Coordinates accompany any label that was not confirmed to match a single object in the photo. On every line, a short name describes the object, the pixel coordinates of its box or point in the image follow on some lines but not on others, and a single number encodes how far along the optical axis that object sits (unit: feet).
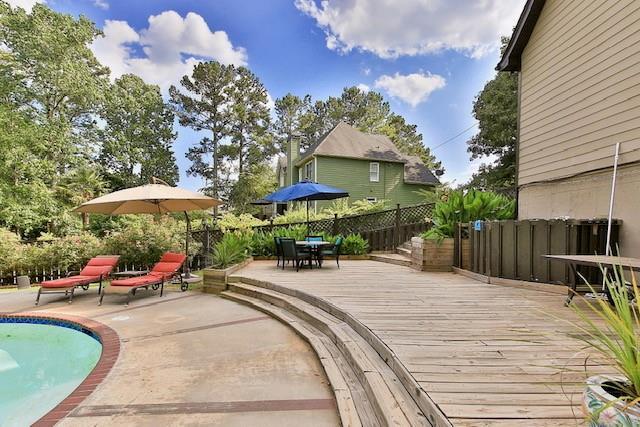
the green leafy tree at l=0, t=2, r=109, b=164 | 47.60
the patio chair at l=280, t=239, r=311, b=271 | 24.13
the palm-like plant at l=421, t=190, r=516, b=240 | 21.83
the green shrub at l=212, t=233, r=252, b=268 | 25.12
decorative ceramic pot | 3.75
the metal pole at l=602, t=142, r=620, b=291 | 14.29
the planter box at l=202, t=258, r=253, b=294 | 22.35
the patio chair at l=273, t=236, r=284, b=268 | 25.26
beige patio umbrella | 22.52
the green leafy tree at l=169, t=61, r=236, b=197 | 80.43
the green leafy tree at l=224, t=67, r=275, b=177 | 84.07
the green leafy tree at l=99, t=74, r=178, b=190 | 75.31
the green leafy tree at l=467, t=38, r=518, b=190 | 48.37
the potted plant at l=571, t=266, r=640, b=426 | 3.82
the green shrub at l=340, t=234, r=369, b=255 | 32.55
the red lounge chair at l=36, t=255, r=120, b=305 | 21.31
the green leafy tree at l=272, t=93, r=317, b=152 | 99.19
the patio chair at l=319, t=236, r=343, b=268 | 25.50
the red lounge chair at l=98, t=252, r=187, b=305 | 20.63
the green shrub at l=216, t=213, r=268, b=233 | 36.28
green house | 61.41
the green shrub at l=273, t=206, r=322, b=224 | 44.21
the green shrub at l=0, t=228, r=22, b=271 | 28.12
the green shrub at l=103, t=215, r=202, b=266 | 30.07
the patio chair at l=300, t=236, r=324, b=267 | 24.88
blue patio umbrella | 27.35
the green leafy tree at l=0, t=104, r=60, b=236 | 41.47
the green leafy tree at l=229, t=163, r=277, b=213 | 80.89
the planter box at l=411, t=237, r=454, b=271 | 22.75
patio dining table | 24.46
